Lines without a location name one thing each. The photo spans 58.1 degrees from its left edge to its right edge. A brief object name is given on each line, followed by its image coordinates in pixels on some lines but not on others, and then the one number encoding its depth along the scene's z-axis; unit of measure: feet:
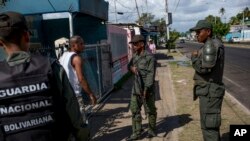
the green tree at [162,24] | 168.71
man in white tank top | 10.13
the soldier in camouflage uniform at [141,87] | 12.69
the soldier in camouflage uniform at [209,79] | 9.71
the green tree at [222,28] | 203.08
